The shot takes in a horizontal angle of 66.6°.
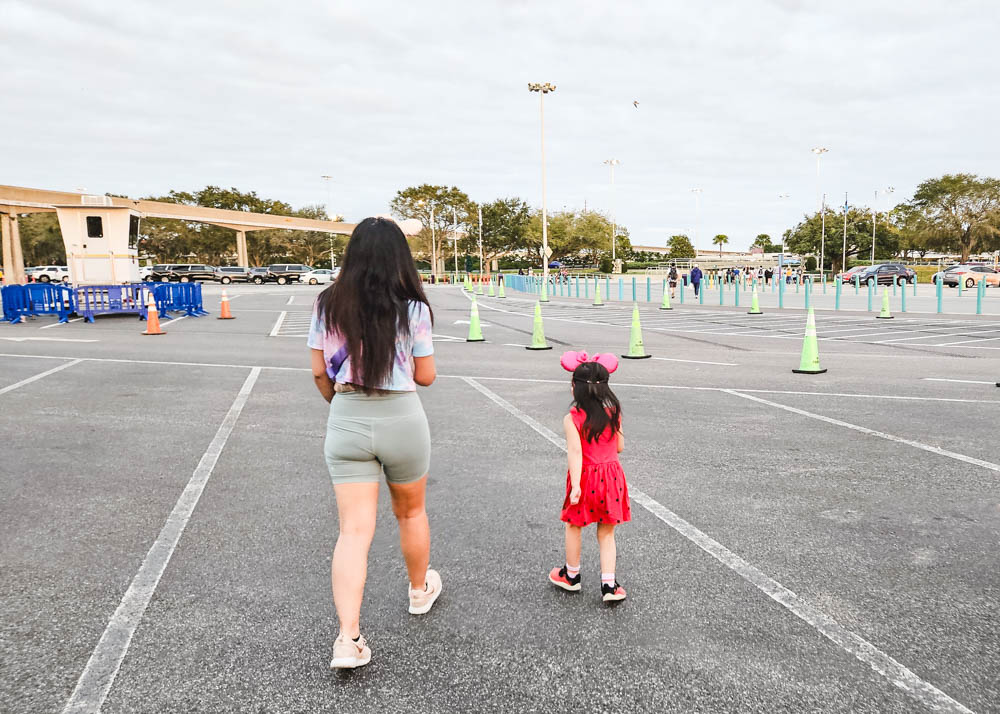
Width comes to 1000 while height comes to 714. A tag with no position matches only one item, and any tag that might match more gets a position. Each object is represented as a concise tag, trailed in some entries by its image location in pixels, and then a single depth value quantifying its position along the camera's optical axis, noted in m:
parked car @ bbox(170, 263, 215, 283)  61.66
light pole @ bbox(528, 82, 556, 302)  50.72
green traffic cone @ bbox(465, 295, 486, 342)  16.11
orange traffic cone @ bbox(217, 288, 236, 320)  23.30
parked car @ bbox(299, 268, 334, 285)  63.31
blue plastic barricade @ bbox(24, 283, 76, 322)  21.83
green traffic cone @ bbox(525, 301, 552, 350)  14.62
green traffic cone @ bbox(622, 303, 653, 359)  13.05
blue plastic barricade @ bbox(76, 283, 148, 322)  21.75
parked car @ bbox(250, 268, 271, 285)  63.69
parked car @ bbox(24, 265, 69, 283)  53.62
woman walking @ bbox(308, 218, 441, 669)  2.92
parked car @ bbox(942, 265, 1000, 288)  44.00
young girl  3.47
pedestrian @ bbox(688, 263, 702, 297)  36.12
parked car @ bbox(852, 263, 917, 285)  50.69
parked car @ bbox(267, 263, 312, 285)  63.38
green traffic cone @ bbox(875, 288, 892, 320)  21.80
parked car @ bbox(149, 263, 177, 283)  59.41
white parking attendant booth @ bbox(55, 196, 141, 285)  22.86
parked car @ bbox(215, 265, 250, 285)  64.88
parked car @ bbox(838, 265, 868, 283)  51.85
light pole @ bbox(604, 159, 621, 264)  90.76
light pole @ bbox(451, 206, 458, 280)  87.89
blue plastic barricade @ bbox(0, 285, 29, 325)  21.64
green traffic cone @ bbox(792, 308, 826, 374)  11.06
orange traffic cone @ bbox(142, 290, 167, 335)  17.57
